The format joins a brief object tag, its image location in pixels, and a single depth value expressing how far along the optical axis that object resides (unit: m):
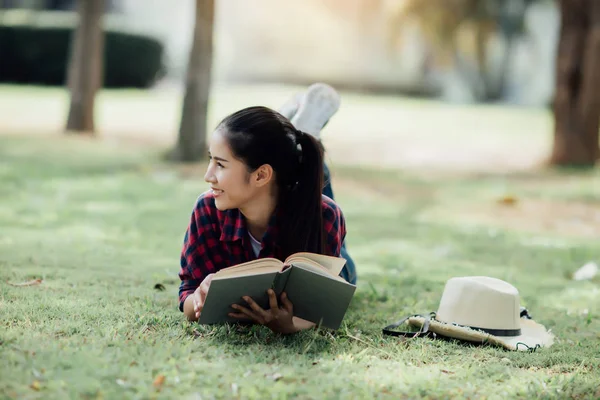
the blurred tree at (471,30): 16.72
